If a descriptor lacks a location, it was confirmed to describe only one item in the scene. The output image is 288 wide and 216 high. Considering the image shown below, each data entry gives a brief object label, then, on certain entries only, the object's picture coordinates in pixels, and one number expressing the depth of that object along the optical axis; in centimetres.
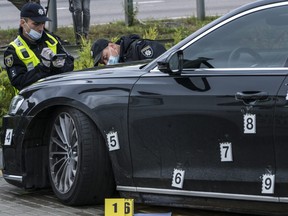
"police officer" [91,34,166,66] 1591
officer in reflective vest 1594
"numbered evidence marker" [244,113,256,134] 1130
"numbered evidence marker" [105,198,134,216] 1253
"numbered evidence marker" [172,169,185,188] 1223
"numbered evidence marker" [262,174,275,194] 1130
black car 1137
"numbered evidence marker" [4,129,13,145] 1448
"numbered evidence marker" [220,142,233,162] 1159
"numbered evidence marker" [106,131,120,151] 1280
